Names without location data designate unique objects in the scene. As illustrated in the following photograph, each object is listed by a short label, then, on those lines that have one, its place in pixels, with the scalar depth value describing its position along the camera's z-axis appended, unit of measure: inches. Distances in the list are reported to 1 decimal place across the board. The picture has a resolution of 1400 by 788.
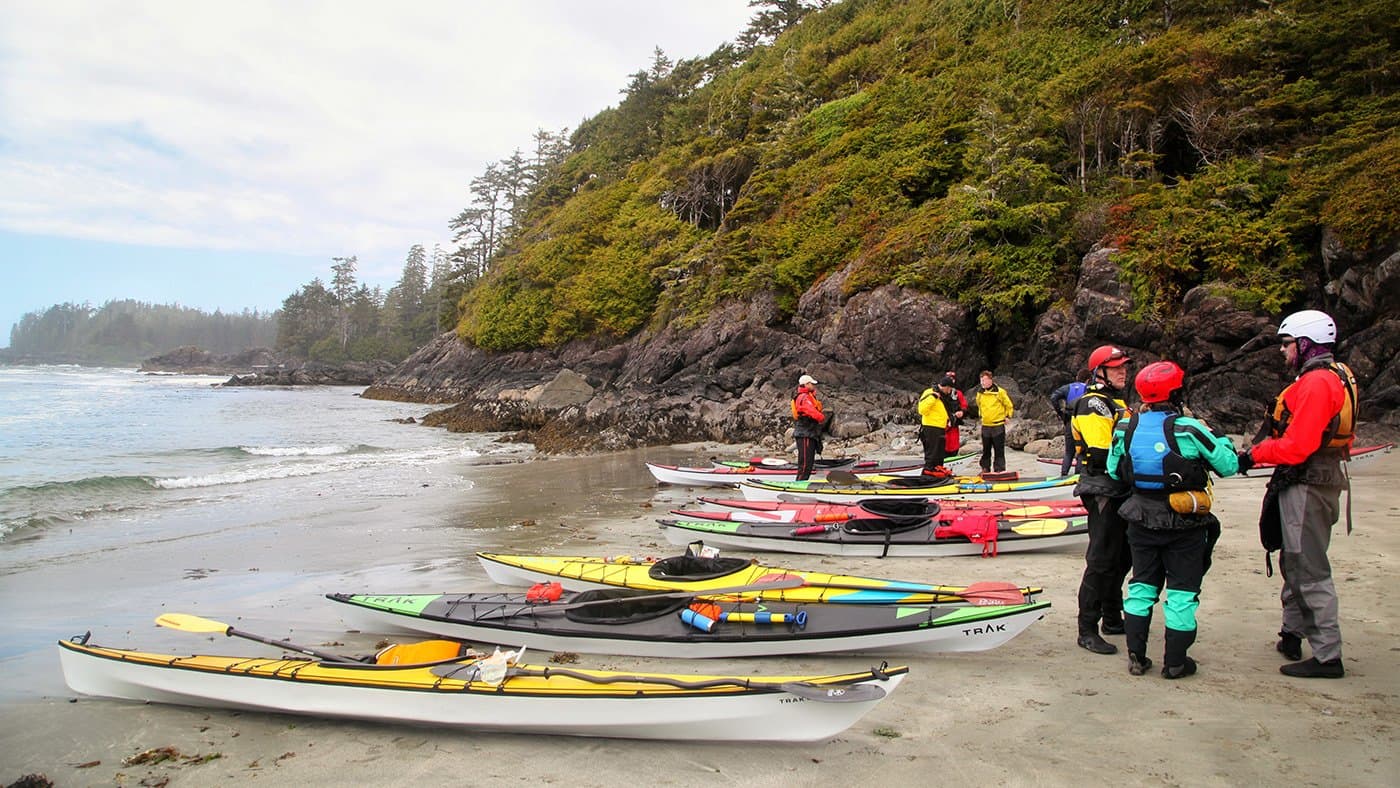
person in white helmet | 149.4
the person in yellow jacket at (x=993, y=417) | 446.6
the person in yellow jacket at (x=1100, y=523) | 179.5
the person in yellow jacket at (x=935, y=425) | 421.4
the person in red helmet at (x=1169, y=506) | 152.9
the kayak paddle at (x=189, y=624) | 203.0
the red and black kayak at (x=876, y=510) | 304.8
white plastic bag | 157.8
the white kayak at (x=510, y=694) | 137.8
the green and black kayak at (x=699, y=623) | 181.9
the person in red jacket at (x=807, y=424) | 453.4
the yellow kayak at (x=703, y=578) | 198.7
